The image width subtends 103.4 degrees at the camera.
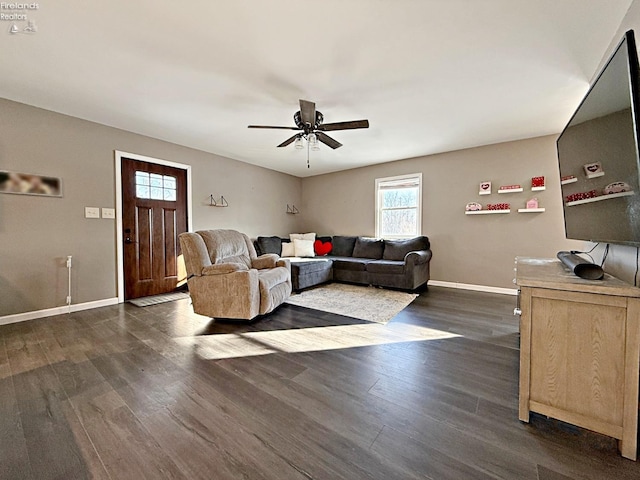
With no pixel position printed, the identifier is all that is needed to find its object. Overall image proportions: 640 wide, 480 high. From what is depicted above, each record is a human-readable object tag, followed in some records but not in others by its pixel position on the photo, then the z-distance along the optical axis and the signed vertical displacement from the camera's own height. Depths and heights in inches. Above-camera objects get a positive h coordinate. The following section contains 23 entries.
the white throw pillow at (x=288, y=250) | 208.5 -14.4
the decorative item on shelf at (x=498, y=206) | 157.8 +16.8
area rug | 122.6 -38.7
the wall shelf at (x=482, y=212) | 158.7 +13.5
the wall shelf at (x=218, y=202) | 183.3 +22.7
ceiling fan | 97.4 +45.4
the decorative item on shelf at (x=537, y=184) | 147.2 +28.5
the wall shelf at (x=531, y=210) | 147.3 +13.3
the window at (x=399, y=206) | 194.5 +21.4
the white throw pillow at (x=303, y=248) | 204.5 -12.5
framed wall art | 109.5 +22.1
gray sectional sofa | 162.2 -20.7
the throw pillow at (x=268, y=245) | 200.4 -10.0
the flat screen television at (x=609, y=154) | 43.0 +16.5
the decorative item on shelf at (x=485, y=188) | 163.2 +28.8
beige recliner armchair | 108.3 -22.2
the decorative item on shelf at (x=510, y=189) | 153.6 +27.1
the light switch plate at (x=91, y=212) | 130.5 +10.8
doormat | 139.1 -38.6
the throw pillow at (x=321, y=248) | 215.9 -13.1
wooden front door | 145.3 +5.3
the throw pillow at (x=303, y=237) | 220.1 -3.8
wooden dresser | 44.4 -22.9
